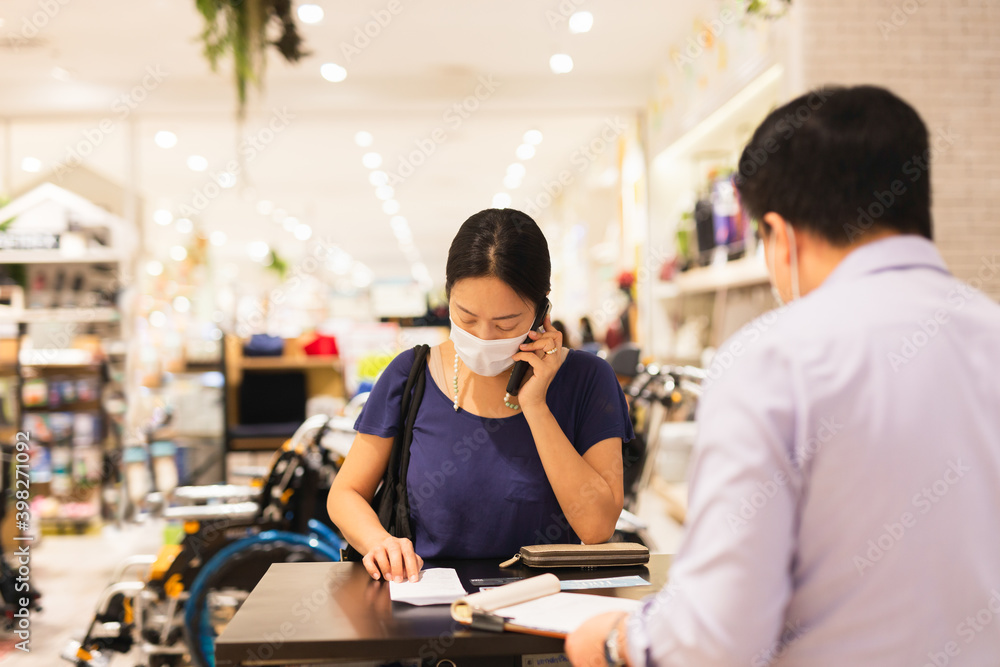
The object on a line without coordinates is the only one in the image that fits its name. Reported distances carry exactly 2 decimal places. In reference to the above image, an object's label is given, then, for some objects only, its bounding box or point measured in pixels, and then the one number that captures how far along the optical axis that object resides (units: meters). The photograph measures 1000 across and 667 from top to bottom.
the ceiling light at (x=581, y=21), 5.59
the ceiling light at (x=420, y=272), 26.84
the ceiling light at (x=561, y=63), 6.03
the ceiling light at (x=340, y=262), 21.67
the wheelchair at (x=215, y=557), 2.93
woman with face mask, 1.71
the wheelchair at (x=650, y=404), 3.52
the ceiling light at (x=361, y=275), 26.73
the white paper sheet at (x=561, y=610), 1.22
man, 0.85
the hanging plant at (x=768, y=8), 4.34
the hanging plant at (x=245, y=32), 3.34
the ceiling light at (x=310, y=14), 5.45
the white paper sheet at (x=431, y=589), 1.35
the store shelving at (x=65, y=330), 6.18
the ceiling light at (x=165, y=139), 8.55
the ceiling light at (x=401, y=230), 16.05
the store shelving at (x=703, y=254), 5.34
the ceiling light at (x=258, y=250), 19.55
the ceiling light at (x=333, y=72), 6.68
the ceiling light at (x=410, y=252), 21.00
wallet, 1.55
